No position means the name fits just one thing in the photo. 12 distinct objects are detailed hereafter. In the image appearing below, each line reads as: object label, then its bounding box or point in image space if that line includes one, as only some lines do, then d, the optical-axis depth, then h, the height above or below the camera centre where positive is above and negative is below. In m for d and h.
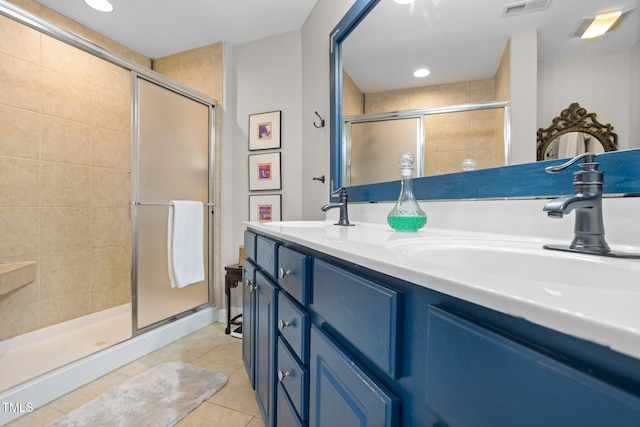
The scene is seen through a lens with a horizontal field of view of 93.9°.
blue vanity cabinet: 0.22 -0.17
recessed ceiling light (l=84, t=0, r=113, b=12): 2.13 +1.48
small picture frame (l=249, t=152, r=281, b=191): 2.56 +0.33
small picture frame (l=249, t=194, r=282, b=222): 2.56 +0.01
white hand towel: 2.20 -0.26
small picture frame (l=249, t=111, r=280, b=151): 2.56 +0.68
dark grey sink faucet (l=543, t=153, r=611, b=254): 0.56 +0.01
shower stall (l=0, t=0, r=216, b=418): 1.98 +0.07
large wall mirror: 0.66 +0.41
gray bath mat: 1.38 -0.99
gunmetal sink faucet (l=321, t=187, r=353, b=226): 1.46 +0.01
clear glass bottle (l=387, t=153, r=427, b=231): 1.01 -0.01
